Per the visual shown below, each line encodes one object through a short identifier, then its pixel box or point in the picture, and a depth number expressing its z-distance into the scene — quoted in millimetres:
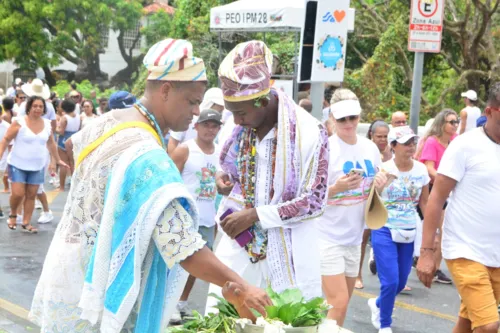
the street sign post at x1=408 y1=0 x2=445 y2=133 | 10570
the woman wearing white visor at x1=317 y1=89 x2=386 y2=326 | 6125
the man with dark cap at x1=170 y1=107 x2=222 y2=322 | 7719
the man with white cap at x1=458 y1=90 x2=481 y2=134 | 13625
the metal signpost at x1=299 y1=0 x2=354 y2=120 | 9258
